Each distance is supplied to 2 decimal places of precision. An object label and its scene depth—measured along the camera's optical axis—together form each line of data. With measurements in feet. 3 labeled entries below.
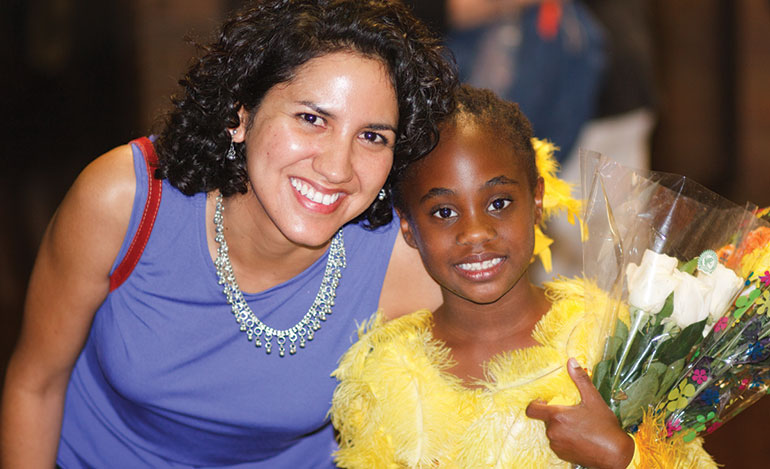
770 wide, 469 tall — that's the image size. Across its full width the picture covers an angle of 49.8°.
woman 5.90
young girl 5.53
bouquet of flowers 4.99
